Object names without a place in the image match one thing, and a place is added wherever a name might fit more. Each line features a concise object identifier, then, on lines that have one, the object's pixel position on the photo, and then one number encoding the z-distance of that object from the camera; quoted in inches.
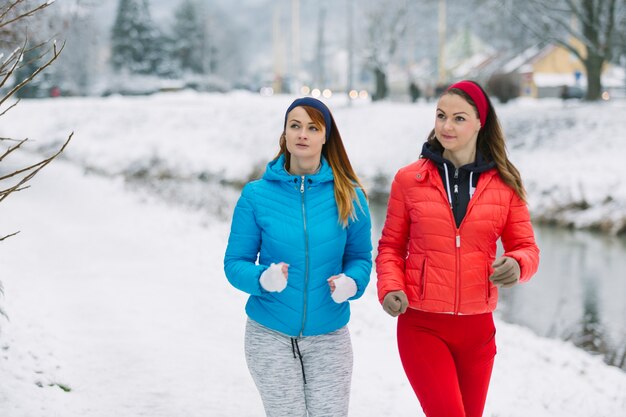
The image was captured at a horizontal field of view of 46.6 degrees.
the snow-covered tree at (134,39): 2299.5
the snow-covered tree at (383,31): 1702.8
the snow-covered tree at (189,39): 2586.1
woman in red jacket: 127.0
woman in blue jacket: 122.6
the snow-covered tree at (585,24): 1056.2
